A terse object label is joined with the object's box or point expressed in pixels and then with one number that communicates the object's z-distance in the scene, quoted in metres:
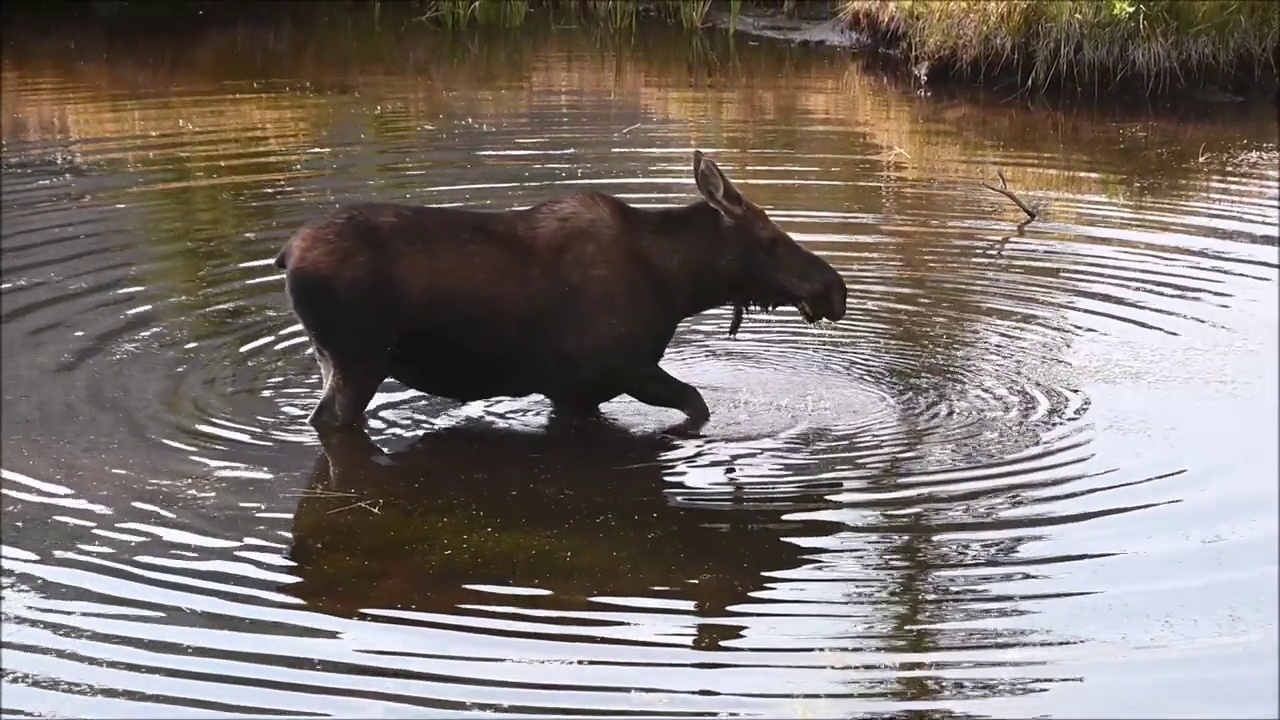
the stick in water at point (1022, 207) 13.48
